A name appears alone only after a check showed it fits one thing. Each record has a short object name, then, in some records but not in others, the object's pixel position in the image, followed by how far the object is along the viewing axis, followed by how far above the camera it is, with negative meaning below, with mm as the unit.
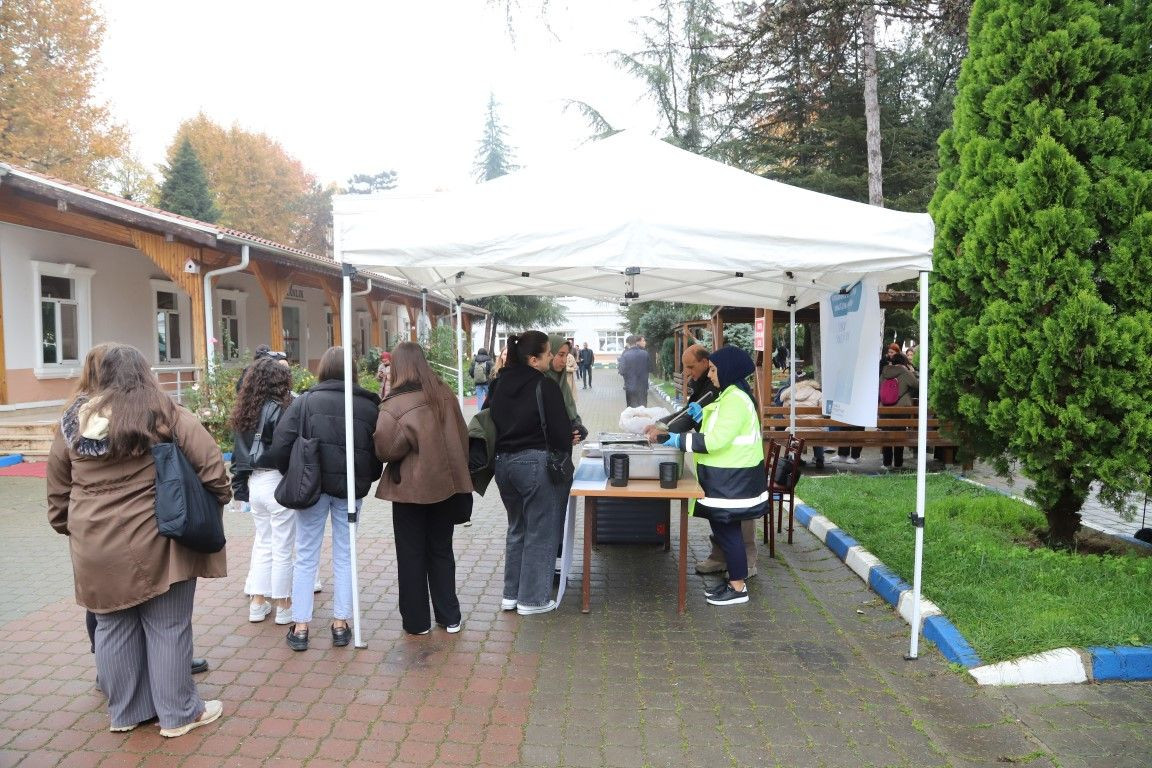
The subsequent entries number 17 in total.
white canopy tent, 3928 +669
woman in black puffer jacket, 4109 -653
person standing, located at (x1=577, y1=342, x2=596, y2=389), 26408 -406
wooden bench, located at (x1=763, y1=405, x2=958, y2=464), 9352 -1056
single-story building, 11133 +1440
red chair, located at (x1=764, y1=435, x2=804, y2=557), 5984 -1049
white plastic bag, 5641 -516
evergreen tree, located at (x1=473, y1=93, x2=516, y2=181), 38812 +10963
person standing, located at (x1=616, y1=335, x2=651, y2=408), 14852 -254
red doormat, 9508 -1461
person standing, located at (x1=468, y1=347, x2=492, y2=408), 15852 -365
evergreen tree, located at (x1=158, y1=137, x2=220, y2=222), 30047 +7111
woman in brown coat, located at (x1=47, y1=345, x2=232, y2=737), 3037 -758
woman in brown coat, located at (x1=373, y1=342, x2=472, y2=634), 4066 -702
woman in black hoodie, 4441 -623
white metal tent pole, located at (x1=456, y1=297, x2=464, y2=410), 6996 +18
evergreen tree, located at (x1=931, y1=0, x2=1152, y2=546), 4801 +737
